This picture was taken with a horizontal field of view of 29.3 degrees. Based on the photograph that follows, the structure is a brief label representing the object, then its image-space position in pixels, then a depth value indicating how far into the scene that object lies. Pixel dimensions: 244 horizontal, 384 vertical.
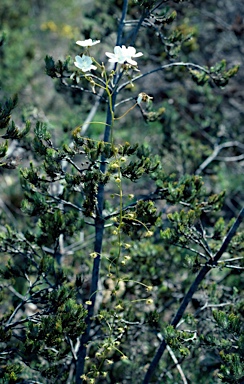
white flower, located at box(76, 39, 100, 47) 2.15
